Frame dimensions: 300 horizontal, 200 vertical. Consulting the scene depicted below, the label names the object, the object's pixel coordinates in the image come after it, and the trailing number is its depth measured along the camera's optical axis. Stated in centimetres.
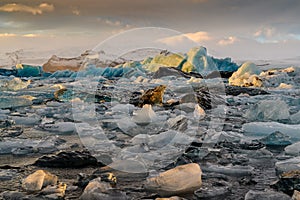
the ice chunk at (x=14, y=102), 640
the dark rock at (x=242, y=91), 831
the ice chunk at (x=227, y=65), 1809
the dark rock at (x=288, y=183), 192
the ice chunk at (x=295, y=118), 422
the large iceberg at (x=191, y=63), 1530
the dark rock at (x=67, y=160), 246
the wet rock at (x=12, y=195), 183
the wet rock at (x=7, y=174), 217
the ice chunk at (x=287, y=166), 226
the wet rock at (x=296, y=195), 174
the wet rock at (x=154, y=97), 598
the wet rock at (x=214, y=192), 190
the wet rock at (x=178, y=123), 361
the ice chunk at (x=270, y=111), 449
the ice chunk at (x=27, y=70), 1822
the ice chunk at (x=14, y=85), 1023
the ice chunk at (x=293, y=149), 275
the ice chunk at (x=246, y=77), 1046
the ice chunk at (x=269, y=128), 341
